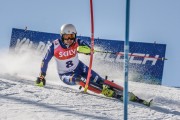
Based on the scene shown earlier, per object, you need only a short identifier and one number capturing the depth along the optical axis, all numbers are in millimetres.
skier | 12759
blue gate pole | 5863
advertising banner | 19512
